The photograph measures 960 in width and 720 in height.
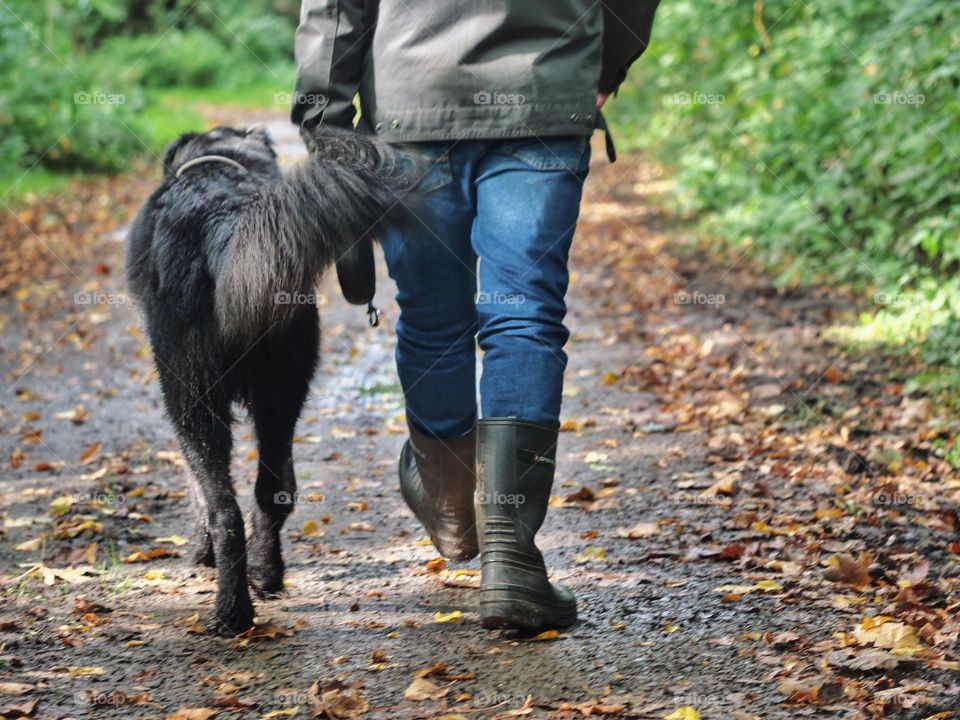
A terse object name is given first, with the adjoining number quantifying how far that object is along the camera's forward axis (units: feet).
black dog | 17.65
